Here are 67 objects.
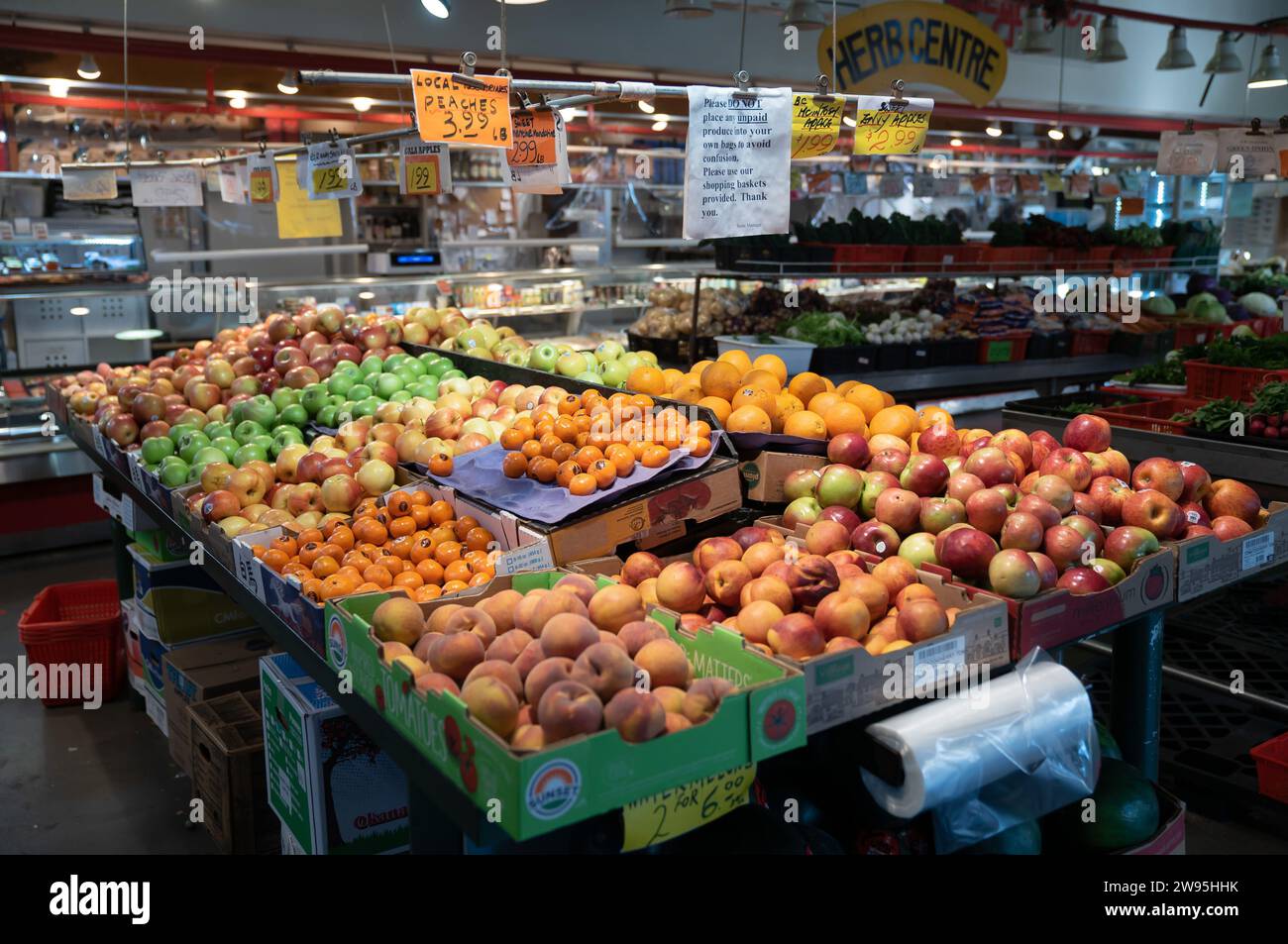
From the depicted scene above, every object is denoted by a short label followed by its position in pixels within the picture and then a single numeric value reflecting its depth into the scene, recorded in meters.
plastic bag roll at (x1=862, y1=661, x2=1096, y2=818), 2.10
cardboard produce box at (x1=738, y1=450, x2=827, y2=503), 3.21
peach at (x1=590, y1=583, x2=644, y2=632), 2.26
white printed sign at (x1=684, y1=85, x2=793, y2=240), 3.38
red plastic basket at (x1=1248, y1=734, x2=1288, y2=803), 3.68
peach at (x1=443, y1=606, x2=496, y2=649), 2.27
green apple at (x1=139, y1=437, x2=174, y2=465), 4.31
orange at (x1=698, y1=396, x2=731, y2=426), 3.39
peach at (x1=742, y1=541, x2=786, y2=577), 2.62
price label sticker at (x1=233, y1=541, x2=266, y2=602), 3.06
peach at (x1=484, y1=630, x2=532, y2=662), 2.15
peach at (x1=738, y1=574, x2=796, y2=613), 2.43
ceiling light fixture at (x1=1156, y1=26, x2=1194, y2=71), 8.97
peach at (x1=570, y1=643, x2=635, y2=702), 1.98
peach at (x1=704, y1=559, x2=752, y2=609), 2.57
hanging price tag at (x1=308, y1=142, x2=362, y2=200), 4.78
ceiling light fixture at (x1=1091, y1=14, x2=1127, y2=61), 8.62
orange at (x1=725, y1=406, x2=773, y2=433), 3.25
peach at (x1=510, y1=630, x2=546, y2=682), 2.10
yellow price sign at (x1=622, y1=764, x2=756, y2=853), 1.95
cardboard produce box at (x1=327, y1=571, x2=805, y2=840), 1.72
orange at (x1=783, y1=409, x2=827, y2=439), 3.33
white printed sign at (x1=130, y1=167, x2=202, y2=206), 5.48
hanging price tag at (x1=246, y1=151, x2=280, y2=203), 5.64
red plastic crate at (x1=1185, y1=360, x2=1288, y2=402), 4.93
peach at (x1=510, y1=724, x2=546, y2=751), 1.90
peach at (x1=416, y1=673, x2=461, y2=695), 2.03
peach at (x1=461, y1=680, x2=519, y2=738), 1.91
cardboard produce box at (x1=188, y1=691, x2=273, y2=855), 3.54
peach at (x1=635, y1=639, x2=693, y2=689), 2.09
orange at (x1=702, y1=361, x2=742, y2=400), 3.58
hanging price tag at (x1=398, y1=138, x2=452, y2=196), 4.67
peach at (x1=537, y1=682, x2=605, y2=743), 1.86
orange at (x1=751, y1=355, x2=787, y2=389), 3.76
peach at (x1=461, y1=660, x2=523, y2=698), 2.04
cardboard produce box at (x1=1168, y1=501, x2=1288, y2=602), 2.88
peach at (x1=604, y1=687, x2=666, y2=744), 1.86
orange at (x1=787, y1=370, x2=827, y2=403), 3.66
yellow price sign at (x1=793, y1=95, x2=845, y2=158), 3.56
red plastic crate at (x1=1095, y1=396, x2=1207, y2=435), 4.85
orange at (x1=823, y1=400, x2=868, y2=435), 3.38
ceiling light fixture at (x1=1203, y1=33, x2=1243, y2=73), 8.88
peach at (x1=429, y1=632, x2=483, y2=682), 2.13
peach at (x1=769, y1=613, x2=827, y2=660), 2.24
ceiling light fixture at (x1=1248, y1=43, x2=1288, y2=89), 8.68
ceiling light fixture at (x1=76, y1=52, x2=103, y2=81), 7.44
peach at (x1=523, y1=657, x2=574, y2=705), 1.99
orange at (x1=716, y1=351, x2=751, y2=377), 3.81
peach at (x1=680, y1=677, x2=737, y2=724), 2.00
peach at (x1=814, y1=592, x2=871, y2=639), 2.37
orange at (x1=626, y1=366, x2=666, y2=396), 3.85
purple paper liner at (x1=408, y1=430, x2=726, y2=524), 2.91
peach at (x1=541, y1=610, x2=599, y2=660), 2.10
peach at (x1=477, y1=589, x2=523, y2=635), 2.38
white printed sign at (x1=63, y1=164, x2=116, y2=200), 5.94
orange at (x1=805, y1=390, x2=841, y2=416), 3.47
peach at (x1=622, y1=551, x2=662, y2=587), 2.72
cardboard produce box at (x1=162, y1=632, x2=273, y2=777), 4.03
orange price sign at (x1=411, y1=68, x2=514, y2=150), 3.02
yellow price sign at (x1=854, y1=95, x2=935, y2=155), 3.79
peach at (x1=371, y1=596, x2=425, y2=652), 2.33
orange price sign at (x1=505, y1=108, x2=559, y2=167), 3.74
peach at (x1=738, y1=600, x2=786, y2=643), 2.34
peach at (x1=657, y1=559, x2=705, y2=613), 2.54
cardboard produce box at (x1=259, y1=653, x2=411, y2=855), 3.01
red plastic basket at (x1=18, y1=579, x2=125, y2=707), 4.84
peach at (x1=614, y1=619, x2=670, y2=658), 2.18
